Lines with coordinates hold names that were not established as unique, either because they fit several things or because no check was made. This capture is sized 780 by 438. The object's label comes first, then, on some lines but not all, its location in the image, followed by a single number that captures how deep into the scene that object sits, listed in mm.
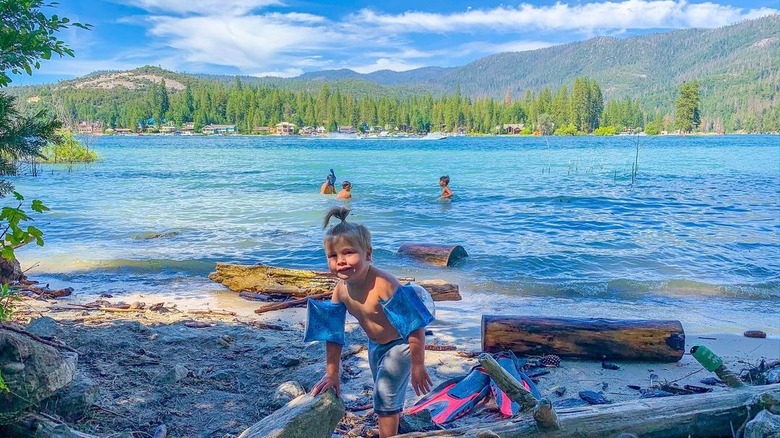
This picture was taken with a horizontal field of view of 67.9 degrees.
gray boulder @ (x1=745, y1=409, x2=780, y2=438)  3320
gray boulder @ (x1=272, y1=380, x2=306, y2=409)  4843
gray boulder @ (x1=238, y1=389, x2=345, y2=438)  3436
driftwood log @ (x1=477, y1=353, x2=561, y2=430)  3404
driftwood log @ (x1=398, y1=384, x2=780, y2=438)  3555
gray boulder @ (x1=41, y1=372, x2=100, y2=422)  4008
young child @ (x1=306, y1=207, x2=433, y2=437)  3646
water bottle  4242
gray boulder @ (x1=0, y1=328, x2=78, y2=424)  3340
